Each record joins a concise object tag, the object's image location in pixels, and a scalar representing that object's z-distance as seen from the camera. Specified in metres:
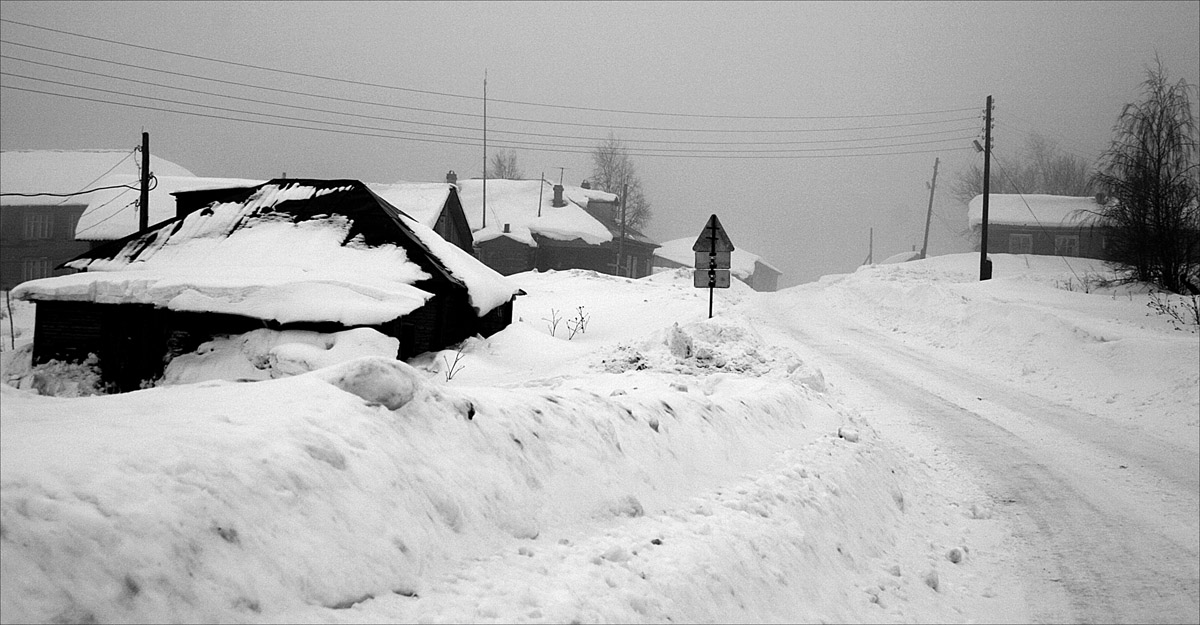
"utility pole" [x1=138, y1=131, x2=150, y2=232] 26.52
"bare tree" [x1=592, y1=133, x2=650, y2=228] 82.69
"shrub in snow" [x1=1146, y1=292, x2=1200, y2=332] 14.87
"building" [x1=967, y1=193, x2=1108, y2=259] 53.44
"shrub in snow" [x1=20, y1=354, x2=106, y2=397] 14.19
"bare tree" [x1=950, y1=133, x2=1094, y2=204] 76.56
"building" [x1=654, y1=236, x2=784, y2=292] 78.62
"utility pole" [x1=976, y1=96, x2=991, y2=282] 34.00
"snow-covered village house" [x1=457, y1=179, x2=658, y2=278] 52.22
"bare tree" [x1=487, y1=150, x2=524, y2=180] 100.62
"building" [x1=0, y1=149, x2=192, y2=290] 50.03
